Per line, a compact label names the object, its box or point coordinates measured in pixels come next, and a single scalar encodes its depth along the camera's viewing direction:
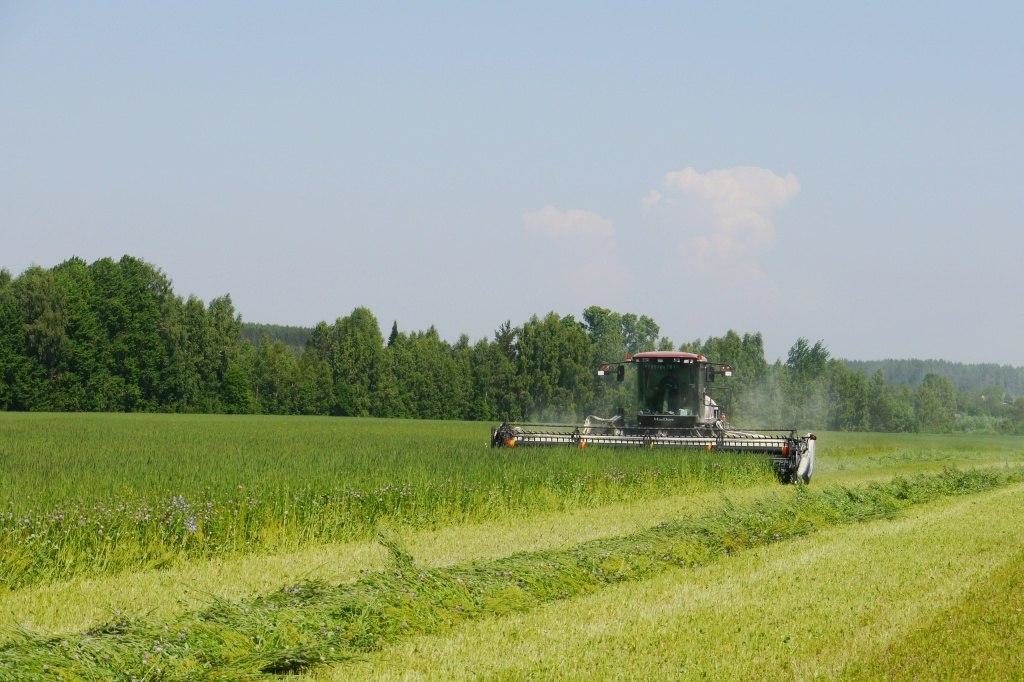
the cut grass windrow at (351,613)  12.84
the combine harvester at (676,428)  46.81
